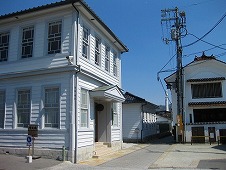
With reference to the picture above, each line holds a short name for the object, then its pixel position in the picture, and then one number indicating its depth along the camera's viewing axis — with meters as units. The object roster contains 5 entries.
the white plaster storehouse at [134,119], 26.62
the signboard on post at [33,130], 12.32
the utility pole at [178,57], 24.14
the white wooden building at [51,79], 12.84
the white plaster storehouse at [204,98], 24.06
